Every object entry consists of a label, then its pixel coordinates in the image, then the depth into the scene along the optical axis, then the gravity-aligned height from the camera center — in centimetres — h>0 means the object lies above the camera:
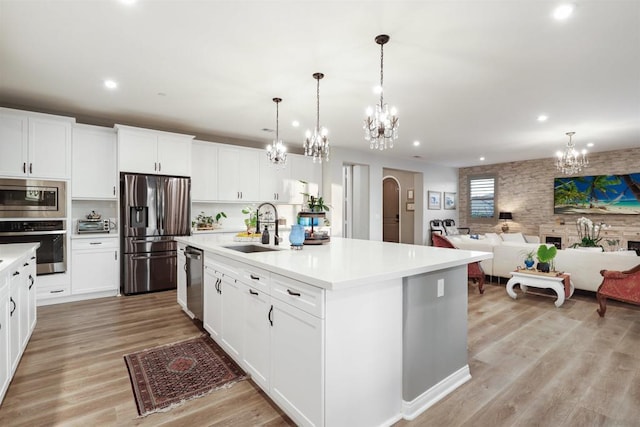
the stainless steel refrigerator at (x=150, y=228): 468 -27
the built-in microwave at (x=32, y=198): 394 +14
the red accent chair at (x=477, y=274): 477 -94
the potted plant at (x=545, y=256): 434 -61
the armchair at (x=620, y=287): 357 -87
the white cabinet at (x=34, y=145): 395 +84
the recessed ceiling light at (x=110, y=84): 354 +142
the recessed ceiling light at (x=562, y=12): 224 +143
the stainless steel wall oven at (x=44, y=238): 390 -36
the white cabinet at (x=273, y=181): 634 +59
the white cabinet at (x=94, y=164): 454 +67
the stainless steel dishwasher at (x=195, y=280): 319 -73
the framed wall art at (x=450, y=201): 1028 +33
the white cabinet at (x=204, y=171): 559 +69
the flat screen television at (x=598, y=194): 746 +42
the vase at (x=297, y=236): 278 -22
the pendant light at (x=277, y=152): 421 +78
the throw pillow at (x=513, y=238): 694 -59
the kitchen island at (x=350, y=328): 163 -71
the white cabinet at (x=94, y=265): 439 -78
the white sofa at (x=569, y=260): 429 -71
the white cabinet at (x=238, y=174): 586 +69
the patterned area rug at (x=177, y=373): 215 -125
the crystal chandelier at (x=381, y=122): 285 +81
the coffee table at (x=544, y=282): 415 -95
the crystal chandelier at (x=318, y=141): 371 +82
